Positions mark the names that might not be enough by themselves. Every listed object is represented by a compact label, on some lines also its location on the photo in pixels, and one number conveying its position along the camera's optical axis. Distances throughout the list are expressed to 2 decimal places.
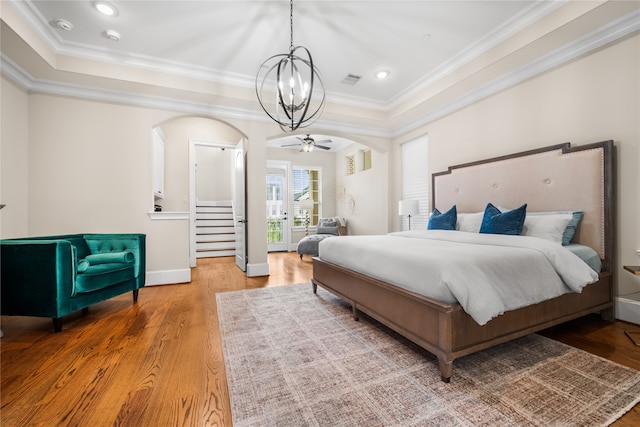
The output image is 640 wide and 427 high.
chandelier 3.61
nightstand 1.98
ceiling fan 5.33
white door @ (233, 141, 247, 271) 4.68
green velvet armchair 2.24
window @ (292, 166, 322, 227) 7.76
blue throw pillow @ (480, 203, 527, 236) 2.62
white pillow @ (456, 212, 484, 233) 3.19
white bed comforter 1.58
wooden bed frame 1.64
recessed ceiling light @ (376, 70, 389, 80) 3.75
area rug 1.31
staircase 6.59
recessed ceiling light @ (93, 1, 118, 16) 2.49
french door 7.43
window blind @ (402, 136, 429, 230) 4.76
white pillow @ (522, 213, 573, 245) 2.51
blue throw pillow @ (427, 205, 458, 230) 3.42
